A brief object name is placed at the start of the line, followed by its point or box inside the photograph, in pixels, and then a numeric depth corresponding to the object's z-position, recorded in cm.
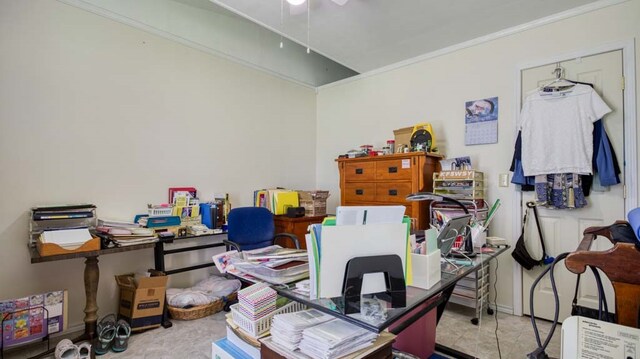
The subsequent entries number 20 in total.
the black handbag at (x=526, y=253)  268
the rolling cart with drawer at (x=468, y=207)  266
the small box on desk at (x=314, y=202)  360
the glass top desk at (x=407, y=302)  99
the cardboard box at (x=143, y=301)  238
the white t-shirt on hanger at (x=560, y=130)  241
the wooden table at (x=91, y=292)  220
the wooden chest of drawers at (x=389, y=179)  302
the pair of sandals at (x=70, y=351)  195
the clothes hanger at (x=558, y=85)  254
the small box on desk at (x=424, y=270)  128
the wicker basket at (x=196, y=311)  259
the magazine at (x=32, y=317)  194
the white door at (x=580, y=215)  238
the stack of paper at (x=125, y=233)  225
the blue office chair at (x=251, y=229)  274
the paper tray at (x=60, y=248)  194
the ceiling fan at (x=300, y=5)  243
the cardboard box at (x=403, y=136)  328
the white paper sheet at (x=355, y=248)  107
